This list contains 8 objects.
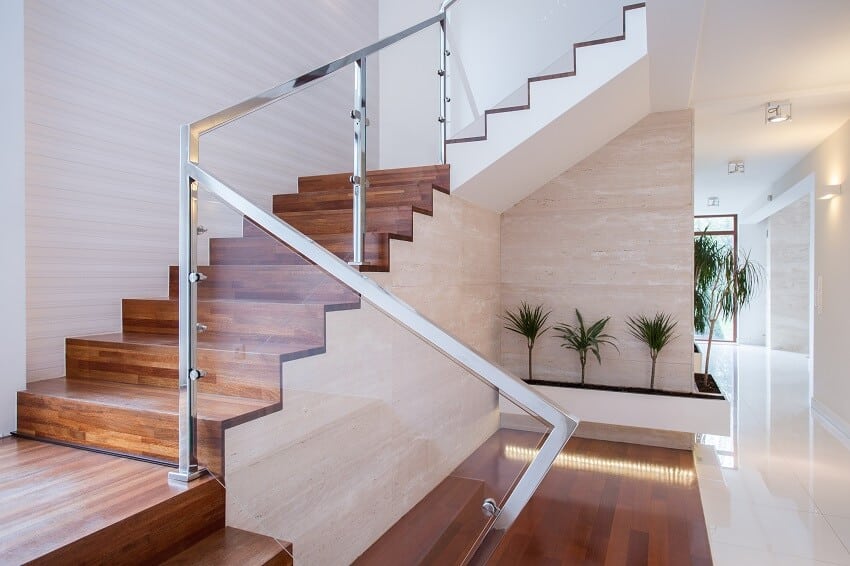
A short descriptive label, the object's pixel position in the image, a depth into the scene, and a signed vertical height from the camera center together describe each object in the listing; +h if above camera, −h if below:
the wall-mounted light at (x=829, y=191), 5.06 +0.81
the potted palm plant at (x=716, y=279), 5.12 -0.02
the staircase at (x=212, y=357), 1.53 -0.29
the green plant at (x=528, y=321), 4.95 -0.40
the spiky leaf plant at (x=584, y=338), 4.76 -0.53
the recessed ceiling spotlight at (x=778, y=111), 4.39 +1.34
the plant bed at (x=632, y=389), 4.35 -0.92
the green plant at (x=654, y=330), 4.54 -0.44
